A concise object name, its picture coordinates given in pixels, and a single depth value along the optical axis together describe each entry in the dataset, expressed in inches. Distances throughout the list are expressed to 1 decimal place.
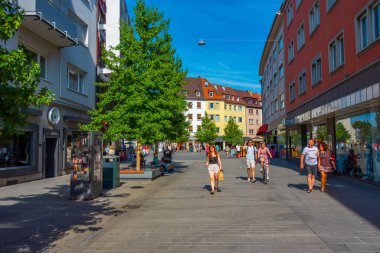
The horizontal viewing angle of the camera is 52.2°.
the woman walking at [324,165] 499.5
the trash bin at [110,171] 567.8
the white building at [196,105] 3779.5
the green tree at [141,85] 711.1
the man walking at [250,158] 626.7
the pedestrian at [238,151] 1798.7
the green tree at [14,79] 209.0
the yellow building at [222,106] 3831.2
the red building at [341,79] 560.4
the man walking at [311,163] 491.2
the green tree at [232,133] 3272.1
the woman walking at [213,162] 495.5
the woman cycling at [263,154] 606.2
